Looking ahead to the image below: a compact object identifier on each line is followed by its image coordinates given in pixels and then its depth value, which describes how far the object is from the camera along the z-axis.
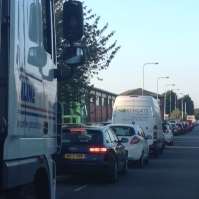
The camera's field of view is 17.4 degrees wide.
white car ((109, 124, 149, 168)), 22.47
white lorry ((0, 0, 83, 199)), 5.14
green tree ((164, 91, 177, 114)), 153.75
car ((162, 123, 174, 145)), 43.83
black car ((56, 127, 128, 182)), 16.31
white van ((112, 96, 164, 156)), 30.20
